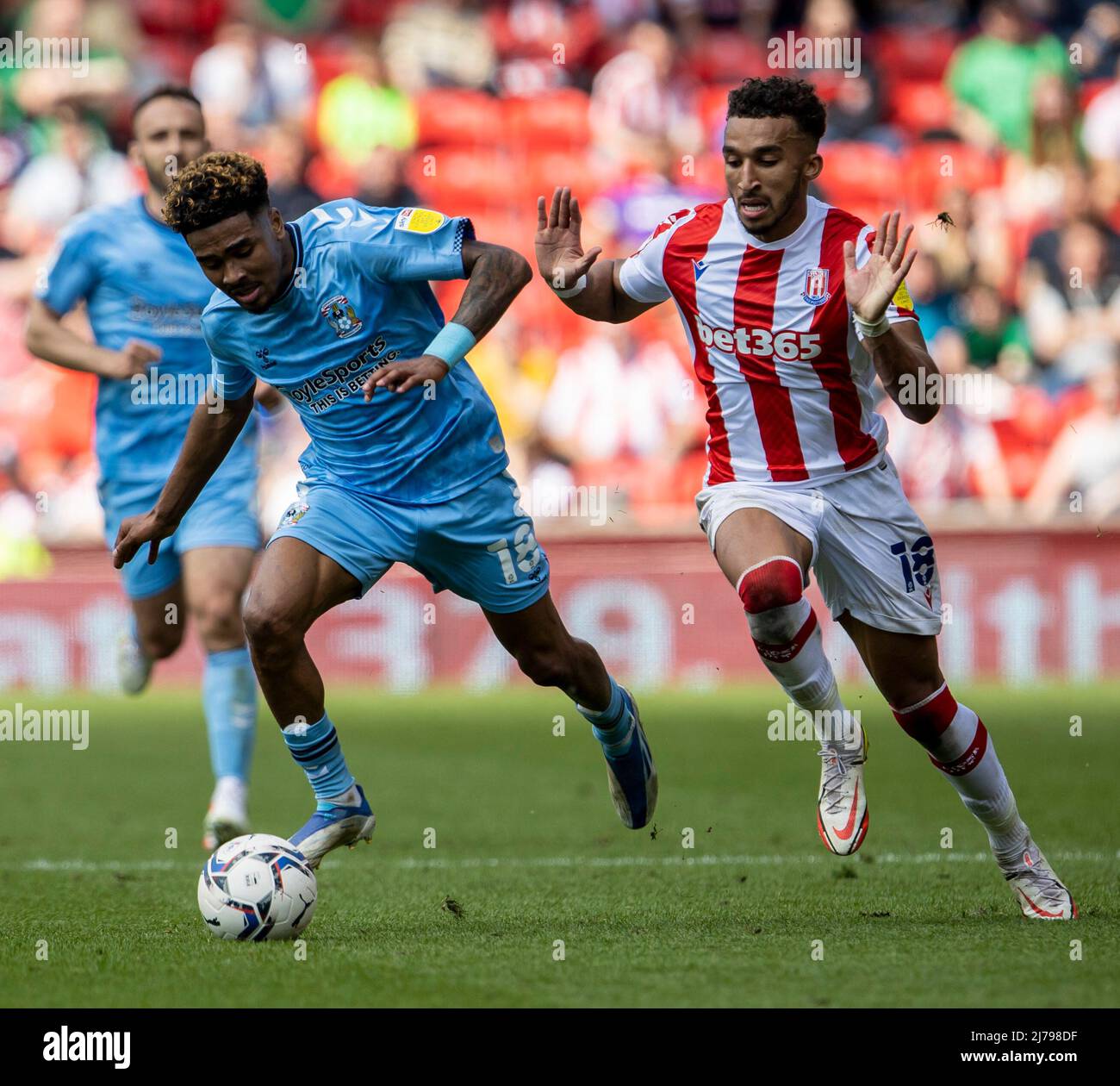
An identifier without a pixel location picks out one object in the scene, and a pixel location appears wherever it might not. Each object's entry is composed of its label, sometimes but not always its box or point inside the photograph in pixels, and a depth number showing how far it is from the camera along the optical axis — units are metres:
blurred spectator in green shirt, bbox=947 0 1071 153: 18.53
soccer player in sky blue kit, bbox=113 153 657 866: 5.45
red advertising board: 14.45
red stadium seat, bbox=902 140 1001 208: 18.00
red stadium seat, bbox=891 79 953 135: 18.67
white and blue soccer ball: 5.03
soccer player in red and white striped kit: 5.52
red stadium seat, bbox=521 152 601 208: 18.23
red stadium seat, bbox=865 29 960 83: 19.06
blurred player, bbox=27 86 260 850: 7.61
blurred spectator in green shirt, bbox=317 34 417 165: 17.94
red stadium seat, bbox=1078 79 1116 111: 18.80
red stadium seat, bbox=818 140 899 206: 18.00
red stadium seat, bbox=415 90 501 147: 18.39
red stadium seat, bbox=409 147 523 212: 18.16
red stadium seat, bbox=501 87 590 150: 18.39
